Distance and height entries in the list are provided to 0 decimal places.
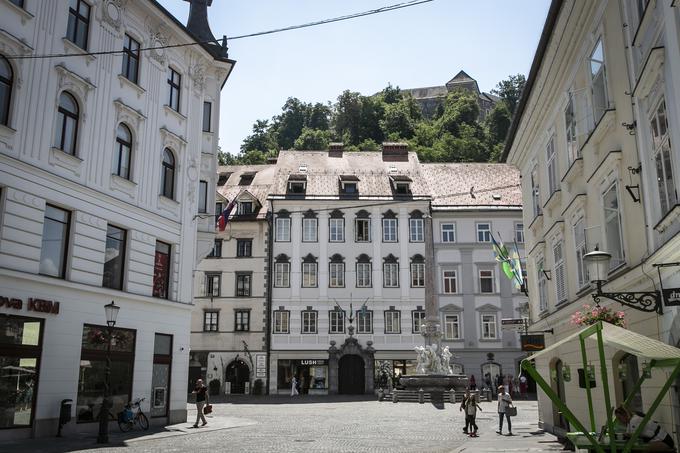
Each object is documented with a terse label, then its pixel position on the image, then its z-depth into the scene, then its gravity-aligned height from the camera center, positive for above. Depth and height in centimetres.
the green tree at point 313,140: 8400 +2982
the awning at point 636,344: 637 +29
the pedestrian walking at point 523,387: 4540 -101
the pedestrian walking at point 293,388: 4436 -104
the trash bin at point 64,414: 1748 -110
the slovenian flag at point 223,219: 2734 +635
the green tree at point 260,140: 8775 +3184
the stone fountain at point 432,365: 3641 +43
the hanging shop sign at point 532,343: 1862 +86
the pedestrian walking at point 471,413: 2034 -125
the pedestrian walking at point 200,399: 2183 -87
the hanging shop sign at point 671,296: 837 +97
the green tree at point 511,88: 11619 +5076
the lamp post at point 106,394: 1666 -55
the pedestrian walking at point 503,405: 2041 -99
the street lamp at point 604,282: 929 +125
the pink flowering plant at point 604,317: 1105 +94
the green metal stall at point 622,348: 601 +13
